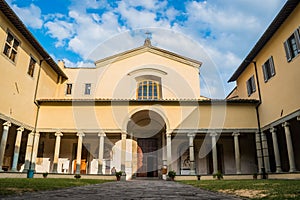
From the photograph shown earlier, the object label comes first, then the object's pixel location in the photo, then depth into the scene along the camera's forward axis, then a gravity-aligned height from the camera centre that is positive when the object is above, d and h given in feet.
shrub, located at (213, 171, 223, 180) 49.75 -1.83
